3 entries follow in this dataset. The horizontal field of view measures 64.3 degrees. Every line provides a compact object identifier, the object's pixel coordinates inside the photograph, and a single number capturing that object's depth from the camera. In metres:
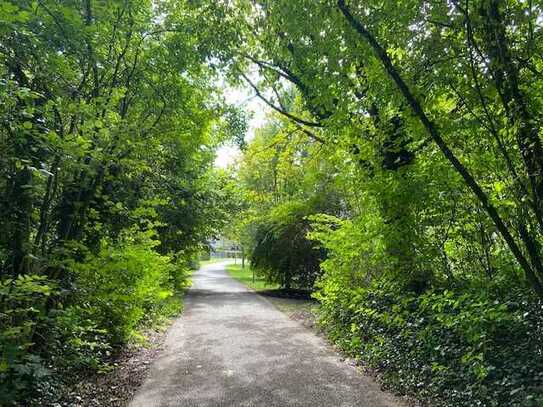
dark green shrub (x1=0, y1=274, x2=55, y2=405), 3.15
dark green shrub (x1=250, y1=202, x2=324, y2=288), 15.96
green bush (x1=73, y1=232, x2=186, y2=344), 4.94
